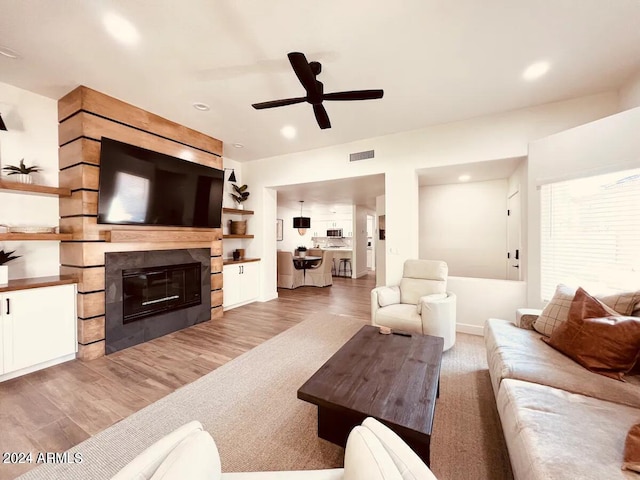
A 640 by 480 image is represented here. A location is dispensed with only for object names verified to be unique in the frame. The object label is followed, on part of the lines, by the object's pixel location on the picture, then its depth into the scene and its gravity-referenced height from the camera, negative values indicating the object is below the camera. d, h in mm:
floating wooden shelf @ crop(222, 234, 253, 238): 4807 +94
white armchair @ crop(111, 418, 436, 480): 627 -593
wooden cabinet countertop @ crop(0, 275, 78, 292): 2383 -419
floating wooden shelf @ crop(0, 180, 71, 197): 2477 +544
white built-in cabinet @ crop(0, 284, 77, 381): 2373 -871
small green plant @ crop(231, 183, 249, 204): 5281 +982
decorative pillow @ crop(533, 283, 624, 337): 1840 -523
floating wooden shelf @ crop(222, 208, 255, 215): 4840 +585
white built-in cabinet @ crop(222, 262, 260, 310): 4633 -826
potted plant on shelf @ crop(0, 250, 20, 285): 2463 -238
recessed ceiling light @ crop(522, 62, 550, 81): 2449 +1681
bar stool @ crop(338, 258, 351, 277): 9141 -915
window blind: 2201 +70
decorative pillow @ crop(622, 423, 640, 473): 961 -837
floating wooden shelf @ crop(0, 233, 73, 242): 2404 +50
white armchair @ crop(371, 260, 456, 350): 2792 -767
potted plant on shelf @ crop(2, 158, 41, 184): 2631 +731
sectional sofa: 1015 -875
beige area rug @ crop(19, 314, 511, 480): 1521 -1327
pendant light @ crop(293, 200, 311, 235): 8188 +603
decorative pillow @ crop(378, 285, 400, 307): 3279 -735
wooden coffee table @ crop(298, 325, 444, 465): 1306 -901
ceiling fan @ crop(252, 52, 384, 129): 2045 +1350
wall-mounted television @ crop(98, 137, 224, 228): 2920 +690
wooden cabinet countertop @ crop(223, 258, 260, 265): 4716 -390
